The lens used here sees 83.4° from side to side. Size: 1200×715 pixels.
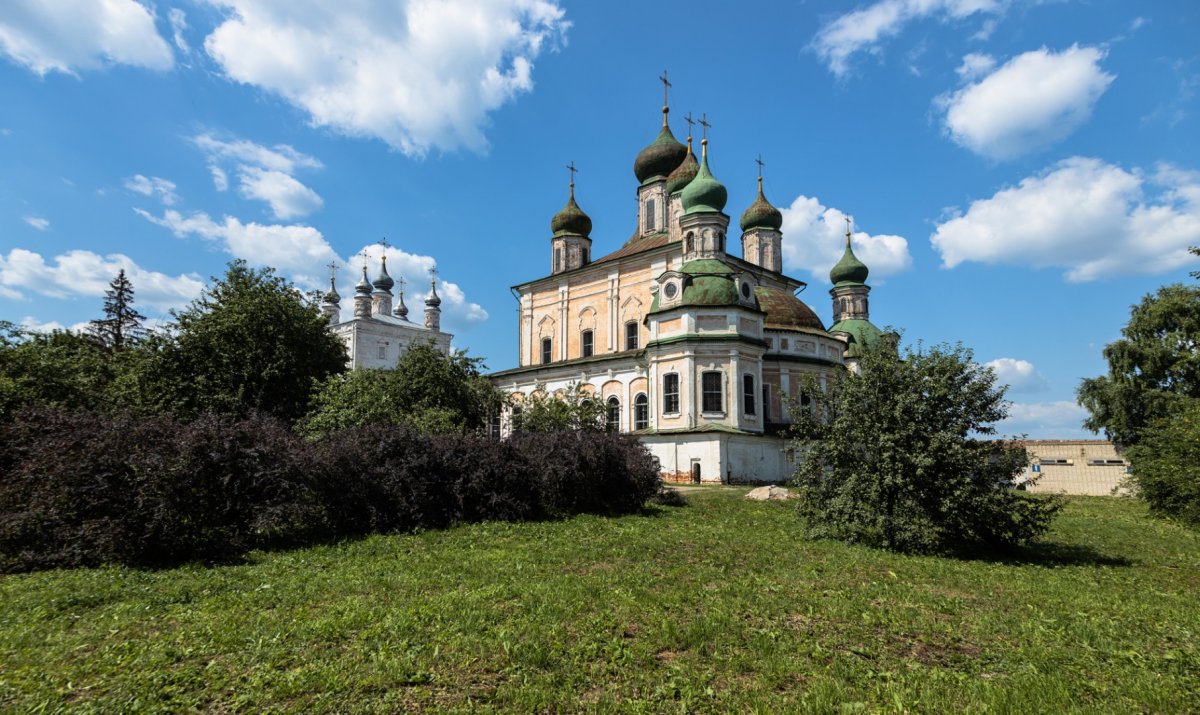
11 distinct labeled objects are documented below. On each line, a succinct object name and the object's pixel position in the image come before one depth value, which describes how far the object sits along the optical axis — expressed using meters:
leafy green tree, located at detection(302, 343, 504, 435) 20.09
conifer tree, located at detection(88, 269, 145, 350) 42.69
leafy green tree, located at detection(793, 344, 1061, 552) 11.20
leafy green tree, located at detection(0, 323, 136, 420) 15.25
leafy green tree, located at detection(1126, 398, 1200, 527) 16.55
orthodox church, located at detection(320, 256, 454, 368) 66.44
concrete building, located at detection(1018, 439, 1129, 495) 33.78
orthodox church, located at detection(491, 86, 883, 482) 28.22
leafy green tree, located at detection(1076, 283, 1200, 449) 35.31
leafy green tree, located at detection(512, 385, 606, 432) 24.09
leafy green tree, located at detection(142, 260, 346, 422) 22.20
